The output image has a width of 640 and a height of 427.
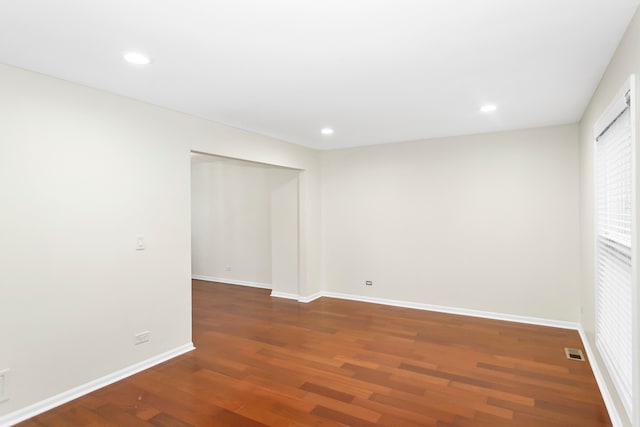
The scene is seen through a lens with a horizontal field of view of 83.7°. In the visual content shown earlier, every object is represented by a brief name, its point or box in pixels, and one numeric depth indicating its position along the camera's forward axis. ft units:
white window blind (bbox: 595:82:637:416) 6.97
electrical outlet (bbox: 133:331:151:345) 10.66
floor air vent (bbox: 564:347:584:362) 11.37
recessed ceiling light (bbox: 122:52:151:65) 7.52
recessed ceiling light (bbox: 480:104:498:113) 11.48
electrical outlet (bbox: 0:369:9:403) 7.94
